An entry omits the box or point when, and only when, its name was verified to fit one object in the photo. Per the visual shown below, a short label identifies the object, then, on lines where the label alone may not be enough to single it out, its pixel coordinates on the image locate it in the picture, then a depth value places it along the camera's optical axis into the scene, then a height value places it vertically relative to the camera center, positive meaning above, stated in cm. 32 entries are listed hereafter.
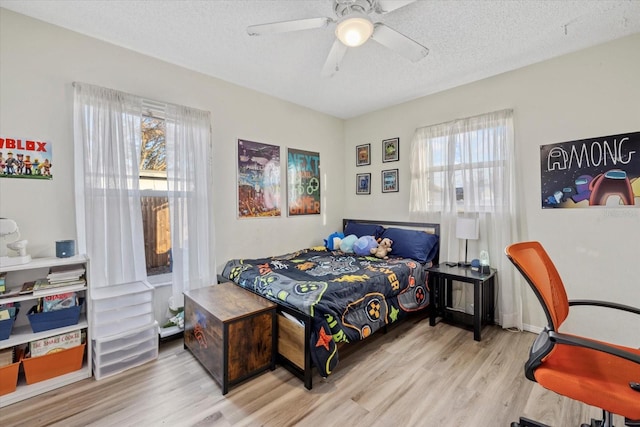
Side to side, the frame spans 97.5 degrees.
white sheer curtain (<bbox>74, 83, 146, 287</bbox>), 221 +26
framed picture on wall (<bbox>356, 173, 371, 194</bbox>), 416 +40
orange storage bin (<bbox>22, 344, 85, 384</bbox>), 188 -103
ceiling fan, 164 +113
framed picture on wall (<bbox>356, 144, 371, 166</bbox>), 416 +82
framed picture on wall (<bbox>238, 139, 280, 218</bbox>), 323 +39
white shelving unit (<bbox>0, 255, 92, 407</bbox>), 180 -79
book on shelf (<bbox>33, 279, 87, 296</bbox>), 191 -49
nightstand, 264 -91
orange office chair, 109 -73
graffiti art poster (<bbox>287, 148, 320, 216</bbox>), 374 +39
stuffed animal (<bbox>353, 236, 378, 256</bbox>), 345 -45
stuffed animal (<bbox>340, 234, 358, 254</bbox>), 362 -44
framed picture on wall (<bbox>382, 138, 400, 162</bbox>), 380 +81
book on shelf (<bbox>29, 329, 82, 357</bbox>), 190 -89
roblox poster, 197 +42
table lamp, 289 -23
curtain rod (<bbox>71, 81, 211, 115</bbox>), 229 +103
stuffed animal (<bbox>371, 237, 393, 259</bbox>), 333 -48
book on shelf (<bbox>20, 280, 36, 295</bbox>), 188 -49
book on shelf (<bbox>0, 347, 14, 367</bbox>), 179 -90
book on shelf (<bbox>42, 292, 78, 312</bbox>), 194 -61
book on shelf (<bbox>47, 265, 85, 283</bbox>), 197 -41
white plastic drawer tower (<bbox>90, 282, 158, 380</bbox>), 209 -89
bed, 198 -67
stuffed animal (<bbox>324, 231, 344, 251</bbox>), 379 -43
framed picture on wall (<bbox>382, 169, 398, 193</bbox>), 384 +39
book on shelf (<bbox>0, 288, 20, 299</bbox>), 181 -51
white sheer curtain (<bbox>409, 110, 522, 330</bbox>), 285 +26
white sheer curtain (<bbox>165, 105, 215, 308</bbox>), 266 +16
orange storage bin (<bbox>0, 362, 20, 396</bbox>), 178 -103
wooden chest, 193 -90
